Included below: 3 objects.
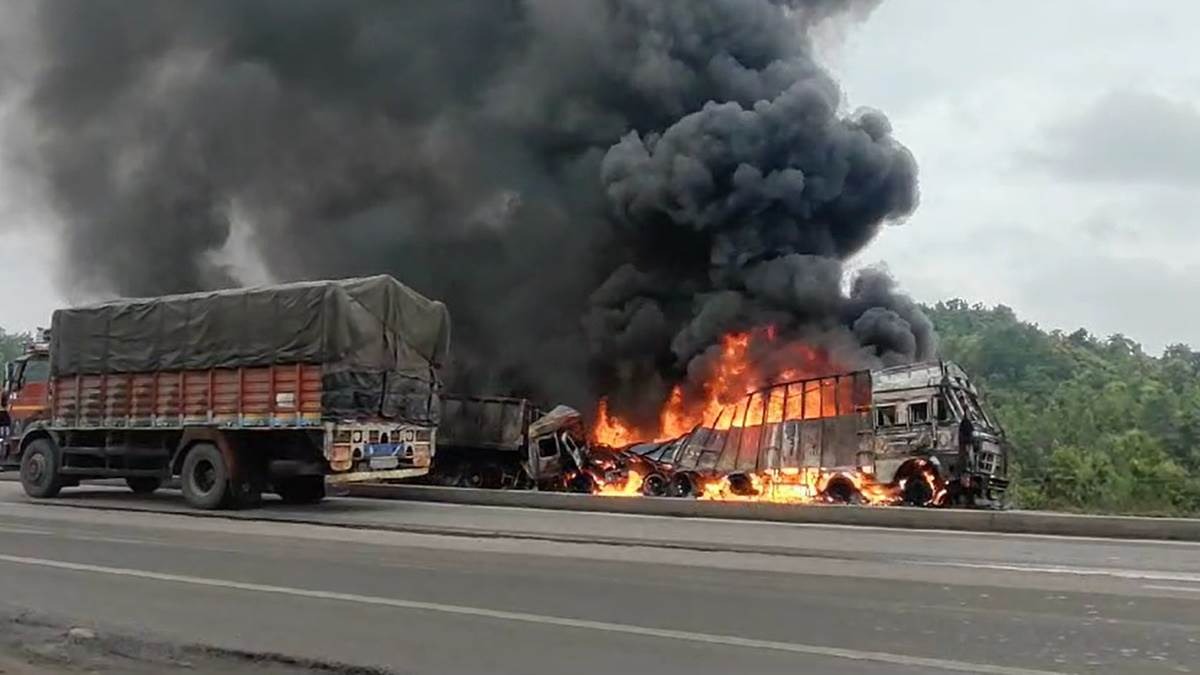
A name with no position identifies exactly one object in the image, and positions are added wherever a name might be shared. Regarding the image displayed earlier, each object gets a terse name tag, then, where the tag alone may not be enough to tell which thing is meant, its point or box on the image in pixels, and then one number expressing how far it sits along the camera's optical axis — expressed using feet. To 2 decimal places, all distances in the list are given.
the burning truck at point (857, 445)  55.42
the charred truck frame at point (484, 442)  74.08
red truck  48.03
